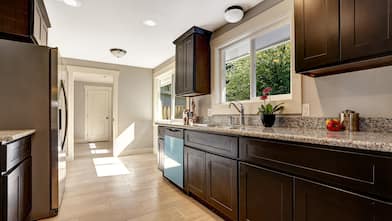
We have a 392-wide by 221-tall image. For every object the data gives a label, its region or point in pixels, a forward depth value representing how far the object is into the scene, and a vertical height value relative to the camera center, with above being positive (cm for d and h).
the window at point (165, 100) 502 +30
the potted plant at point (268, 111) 207 +1
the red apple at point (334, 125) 154 -10
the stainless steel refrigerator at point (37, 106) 188 +6
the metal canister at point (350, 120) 149 -6
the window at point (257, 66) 223 +61
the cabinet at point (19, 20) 190 +92
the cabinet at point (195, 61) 304 +81
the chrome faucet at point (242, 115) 251 -4
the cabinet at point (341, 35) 120 +53
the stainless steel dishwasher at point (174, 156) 263 -64
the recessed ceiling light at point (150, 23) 283 +131
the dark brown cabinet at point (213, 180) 178 -71
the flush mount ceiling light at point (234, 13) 239 +122
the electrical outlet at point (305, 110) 186 +2
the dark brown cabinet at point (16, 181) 136 -55
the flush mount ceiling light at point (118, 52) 374 +115
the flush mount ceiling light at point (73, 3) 233 +131
